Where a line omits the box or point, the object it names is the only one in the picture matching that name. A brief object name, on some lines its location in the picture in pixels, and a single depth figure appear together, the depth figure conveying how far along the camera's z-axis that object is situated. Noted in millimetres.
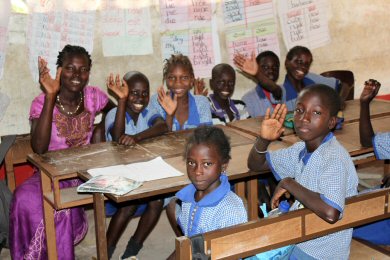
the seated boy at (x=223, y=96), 4543
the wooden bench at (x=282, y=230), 1958
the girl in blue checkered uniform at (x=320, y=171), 2379
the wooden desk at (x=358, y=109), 4355
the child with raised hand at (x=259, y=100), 4750
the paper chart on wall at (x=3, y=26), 4762
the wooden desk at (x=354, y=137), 3533
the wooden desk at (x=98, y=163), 3115
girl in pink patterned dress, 3611
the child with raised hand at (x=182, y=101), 4172
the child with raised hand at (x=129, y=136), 3803
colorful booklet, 2840
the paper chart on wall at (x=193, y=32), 5480
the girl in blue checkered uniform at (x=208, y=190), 2471
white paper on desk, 3076
